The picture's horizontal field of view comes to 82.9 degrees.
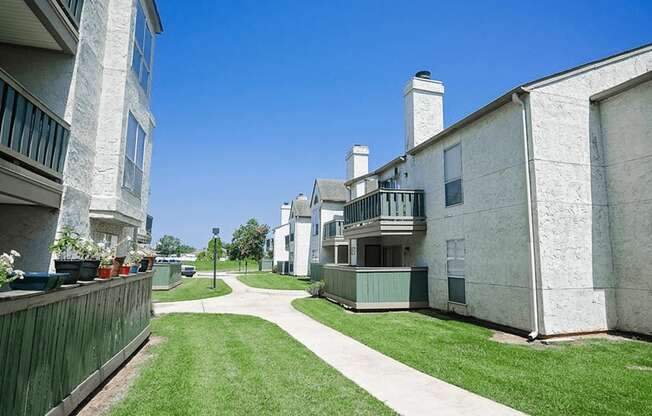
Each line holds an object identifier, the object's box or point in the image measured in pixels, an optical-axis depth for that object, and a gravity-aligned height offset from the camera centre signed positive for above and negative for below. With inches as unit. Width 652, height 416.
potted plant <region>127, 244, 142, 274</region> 327.3 -5.0
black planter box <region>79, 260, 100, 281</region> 215.3 -10.3
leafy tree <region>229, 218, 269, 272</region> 2783.0 +117.2
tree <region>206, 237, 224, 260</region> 3334.2 +38.3
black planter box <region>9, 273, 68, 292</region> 155.9 -12.9
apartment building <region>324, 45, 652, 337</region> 365.1 +61.4
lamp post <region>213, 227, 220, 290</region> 946.1 +58.8
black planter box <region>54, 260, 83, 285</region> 202.2 -8.7
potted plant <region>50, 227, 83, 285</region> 203.2 -4.9
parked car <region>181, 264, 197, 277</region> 1681.8 -77.5
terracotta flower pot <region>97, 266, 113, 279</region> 245.6 -12.7
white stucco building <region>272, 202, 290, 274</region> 1765.6 +57.9
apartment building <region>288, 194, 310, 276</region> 1486.2 +63.8
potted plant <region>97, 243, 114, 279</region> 245.9 -6.8
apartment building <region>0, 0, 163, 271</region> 230.5 +105.4
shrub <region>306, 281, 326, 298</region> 760.2 -67.8
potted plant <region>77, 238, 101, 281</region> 217.6 -3.5
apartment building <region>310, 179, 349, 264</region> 1179.7 +114.7
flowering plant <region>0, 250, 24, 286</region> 135.4 -7.7
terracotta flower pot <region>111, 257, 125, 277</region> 260.6 -8.7
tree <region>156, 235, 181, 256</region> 4441.9 +125.0
